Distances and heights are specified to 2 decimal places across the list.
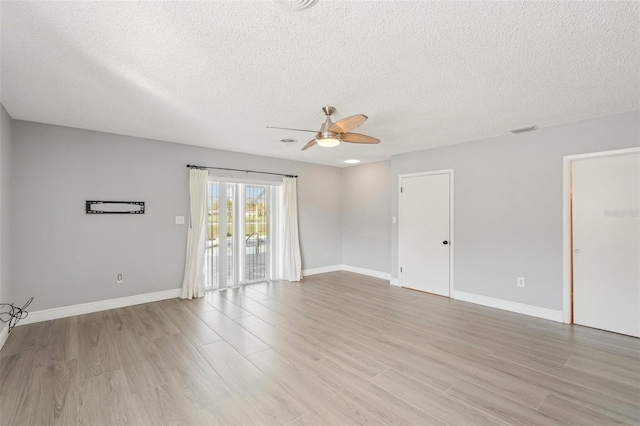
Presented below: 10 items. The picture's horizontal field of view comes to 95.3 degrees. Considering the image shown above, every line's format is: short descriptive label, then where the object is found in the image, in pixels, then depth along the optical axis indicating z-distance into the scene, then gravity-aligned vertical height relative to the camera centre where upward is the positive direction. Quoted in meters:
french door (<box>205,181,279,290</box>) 5.37 -0.38
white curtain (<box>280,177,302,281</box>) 6.14 -0.54
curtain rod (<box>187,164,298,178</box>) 5.01 +0.84
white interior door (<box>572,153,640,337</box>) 3.35 -0.38
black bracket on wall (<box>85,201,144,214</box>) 4.17 +0.12
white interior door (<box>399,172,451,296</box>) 5.04 -0.36
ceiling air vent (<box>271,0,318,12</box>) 1.60 +1.17
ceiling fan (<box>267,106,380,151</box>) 2.89 +0.88
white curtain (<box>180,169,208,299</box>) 4.89 -0.41
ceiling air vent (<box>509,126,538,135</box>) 3.94 +1.13
